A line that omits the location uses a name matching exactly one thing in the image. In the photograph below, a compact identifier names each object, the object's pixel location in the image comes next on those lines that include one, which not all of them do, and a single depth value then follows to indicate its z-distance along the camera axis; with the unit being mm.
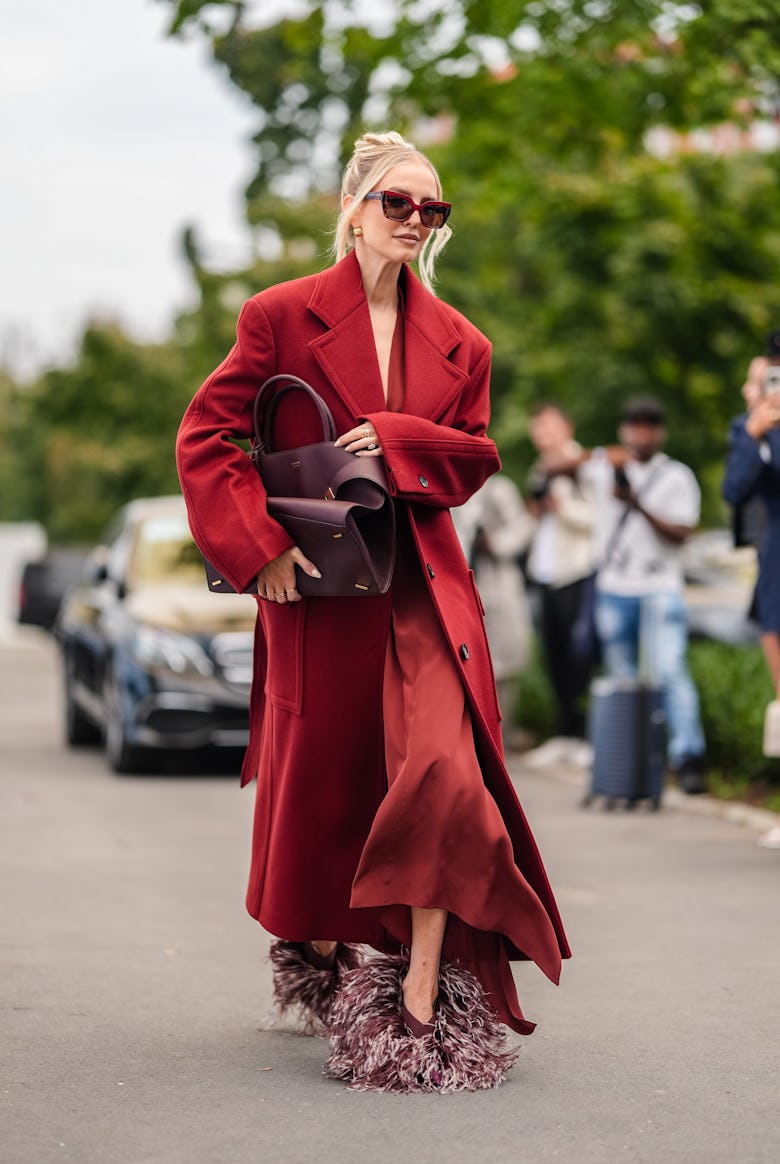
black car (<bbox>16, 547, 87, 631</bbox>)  35938
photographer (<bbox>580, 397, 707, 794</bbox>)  10688
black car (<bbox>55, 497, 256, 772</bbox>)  11773
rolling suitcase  10156
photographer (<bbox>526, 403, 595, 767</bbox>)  12188
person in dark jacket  8523
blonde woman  4625
